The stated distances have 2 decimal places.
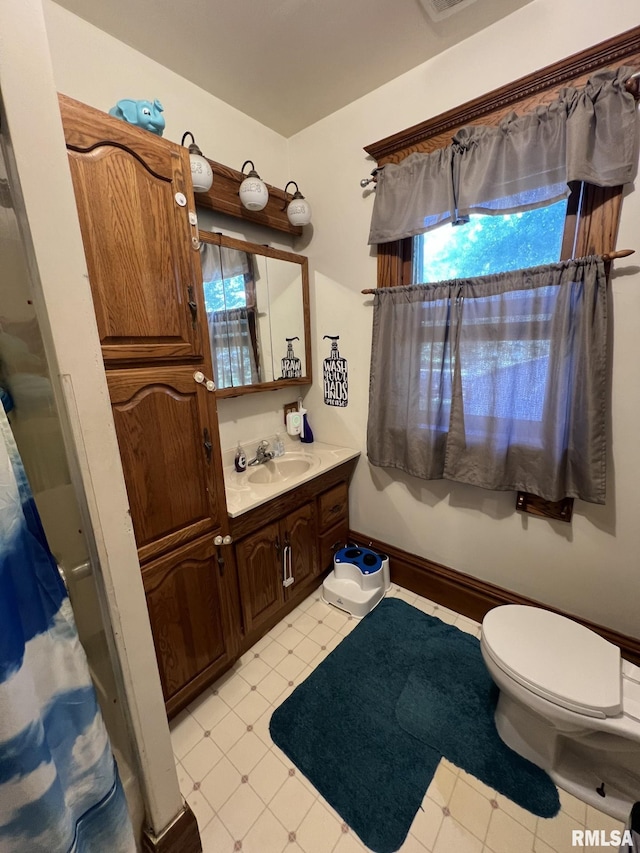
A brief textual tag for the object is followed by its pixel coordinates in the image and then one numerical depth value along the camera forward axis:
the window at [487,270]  1.25
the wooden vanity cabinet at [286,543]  1.50
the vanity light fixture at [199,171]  1.35
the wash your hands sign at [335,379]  2.03
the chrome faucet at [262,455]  1.92
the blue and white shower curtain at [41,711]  0.54
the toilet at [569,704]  0.99
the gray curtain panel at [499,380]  1.27
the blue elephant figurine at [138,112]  1.05
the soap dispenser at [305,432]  2.19
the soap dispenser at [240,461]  1.81
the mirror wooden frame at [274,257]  1.60
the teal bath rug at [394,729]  1.09
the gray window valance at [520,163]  1.12
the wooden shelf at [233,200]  1.55
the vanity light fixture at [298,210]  1.82
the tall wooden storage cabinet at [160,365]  0.95
